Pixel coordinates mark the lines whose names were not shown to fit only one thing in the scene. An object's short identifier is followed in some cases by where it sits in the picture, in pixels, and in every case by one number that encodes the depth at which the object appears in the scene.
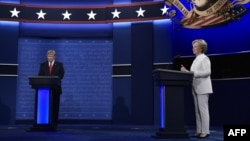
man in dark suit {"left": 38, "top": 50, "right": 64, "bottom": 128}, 6.69
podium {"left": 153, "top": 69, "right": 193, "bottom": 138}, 5.02
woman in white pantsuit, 4.97
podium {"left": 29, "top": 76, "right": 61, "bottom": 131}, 6.33
